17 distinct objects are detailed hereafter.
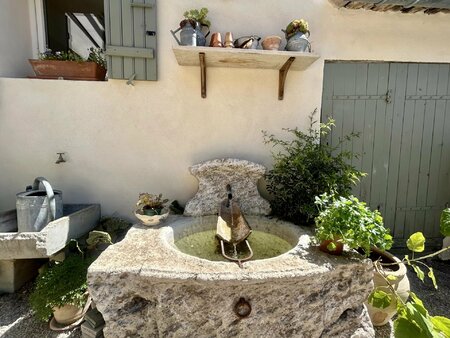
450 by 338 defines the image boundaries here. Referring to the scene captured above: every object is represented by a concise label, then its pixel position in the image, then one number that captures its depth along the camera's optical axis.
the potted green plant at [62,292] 1.93
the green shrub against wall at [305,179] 2.21
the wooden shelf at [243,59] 2.06
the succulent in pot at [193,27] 2.12
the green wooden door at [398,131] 2.71
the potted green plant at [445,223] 1.76
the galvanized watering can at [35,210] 1.98
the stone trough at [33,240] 1.88
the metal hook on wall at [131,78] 2.42
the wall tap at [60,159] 2.51
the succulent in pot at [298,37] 2.19
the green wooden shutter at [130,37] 2.35
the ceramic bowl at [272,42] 2.21
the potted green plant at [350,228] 1.63
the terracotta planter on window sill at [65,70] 2.47
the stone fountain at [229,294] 1.53
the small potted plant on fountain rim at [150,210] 2.17
